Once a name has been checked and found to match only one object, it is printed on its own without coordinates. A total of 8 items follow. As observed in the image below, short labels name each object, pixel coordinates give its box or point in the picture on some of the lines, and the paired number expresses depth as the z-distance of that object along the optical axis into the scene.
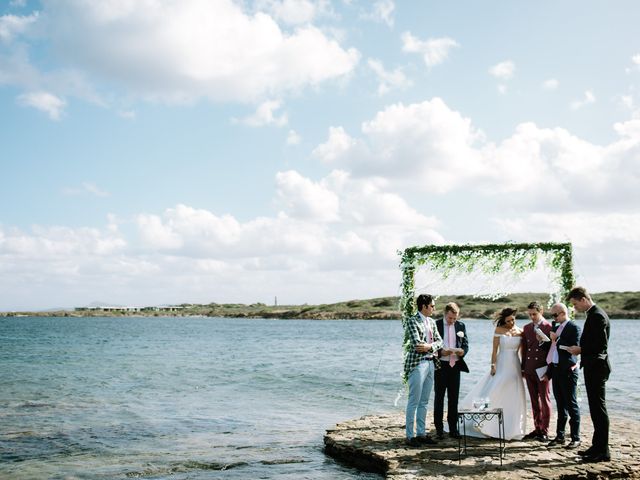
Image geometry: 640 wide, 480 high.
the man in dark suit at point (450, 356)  10.70
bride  10.91
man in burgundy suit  10.70
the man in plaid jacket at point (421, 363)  10.32
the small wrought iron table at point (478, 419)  9.30
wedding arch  12.71
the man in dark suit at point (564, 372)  10.10
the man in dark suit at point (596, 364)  9.09
